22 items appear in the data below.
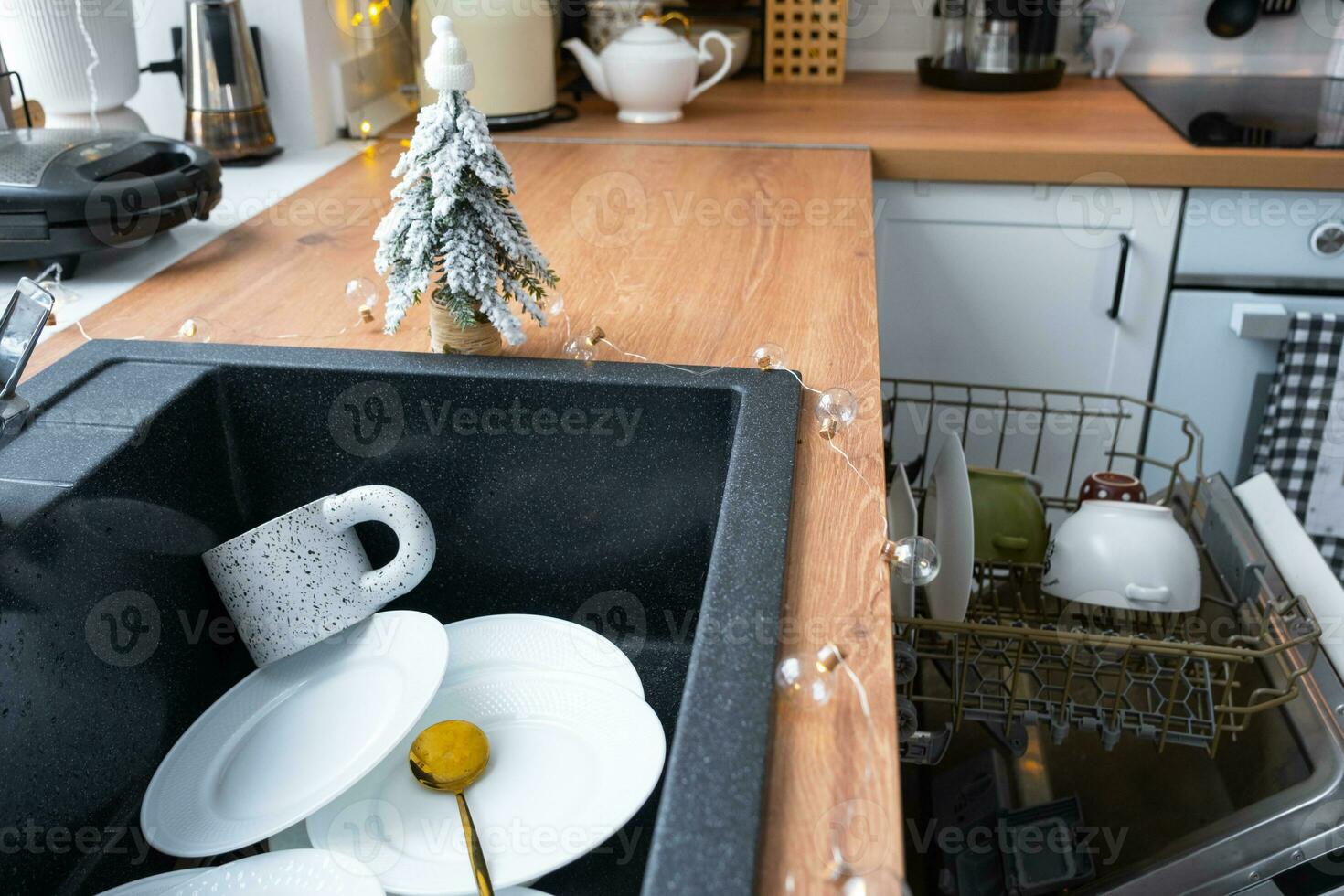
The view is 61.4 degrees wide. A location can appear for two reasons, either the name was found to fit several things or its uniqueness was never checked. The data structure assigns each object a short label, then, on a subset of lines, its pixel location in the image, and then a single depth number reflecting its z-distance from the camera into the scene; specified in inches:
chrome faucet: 29.7
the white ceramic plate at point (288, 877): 24.0
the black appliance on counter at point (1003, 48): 75.7
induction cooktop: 61.8
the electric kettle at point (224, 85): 57.4
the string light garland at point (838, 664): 17.5
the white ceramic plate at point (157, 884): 24.9
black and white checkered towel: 59.9
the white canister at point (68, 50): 49.8
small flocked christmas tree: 31.2
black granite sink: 26.6
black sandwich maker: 40.2
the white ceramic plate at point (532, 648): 31.6
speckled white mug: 30.9
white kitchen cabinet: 62.1
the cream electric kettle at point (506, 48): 64.1
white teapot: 66.7
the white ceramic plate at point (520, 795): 25.5
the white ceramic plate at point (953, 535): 36.6
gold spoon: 27.5
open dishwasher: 31.9
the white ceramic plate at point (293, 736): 26.8
